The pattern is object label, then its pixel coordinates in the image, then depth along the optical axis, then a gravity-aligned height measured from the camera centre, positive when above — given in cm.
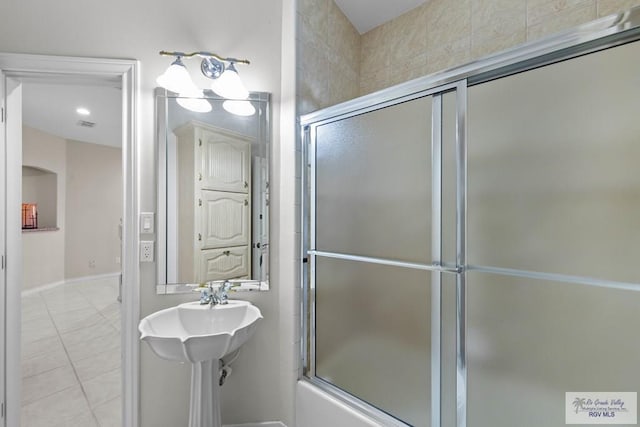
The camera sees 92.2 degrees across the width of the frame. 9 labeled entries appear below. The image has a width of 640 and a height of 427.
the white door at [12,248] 156 -19
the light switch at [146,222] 163 -5
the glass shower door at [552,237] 90 -8
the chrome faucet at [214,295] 162 -43
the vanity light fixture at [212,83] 156 +68
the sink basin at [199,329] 129 -55
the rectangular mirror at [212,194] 166 +11
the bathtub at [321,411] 143 -97
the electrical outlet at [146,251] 163 -20
